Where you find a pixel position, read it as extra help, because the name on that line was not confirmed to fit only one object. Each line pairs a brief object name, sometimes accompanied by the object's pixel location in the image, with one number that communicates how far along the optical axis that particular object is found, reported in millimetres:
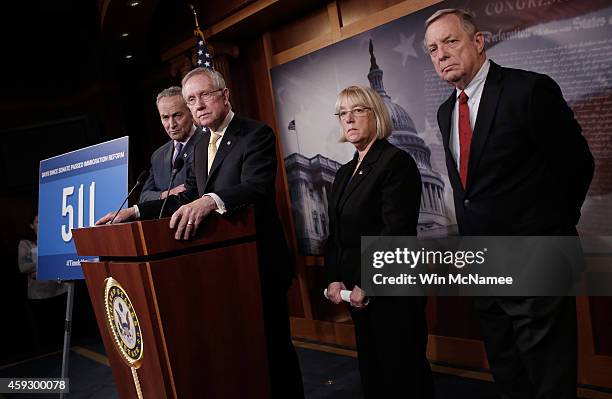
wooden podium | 1558
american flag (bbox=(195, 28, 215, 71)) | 4191
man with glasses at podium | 2002
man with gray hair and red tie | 1625
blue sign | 2650
